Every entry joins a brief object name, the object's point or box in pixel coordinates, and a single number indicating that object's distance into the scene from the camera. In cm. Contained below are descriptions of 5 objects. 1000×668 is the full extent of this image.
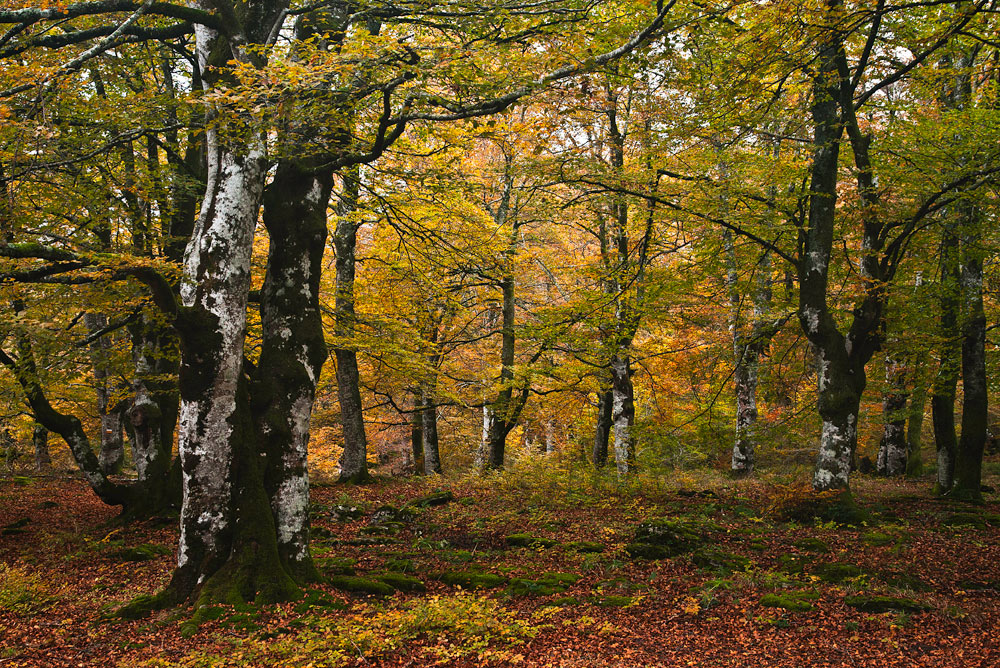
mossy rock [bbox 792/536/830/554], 821
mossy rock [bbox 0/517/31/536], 997
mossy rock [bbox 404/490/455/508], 1196
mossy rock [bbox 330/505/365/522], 1107
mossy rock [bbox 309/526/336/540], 965
